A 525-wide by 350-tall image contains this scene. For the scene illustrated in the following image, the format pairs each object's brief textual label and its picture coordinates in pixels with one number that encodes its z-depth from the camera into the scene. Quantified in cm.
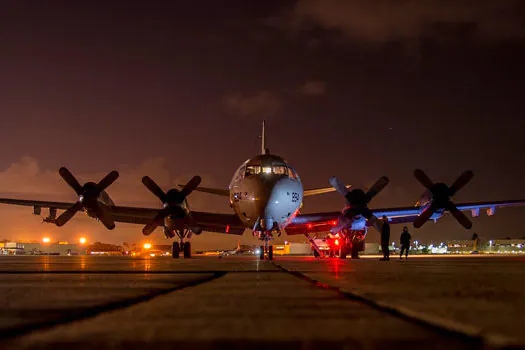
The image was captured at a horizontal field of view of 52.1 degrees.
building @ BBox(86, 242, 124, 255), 11700
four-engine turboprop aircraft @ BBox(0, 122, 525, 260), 2680
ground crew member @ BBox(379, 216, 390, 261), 2602
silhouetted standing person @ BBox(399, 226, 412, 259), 2794
